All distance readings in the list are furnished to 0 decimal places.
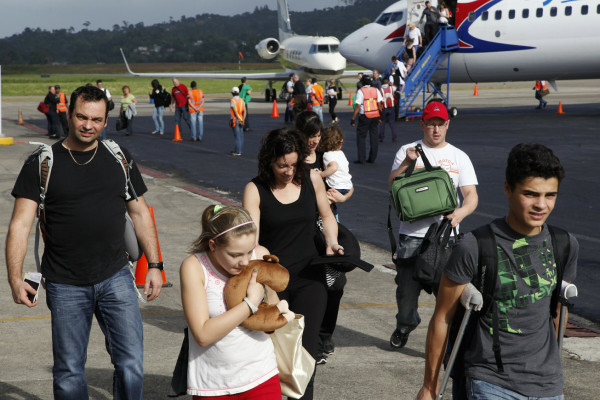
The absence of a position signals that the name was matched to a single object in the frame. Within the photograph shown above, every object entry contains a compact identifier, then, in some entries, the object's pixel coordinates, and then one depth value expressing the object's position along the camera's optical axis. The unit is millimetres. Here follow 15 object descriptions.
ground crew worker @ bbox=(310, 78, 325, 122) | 28844
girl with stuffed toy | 3506
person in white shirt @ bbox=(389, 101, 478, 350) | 6066
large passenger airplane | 28859
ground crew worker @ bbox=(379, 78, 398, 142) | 22391
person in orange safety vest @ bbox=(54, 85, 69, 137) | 27531
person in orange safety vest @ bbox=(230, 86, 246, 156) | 20422
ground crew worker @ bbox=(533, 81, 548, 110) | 35531
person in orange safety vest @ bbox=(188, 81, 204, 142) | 24734
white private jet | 49031
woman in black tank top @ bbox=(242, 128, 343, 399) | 4824
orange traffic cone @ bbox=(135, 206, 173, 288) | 8500
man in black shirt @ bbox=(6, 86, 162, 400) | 4324
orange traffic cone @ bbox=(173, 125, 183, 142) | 25875
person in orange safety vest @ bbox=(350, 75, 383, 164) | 18484
